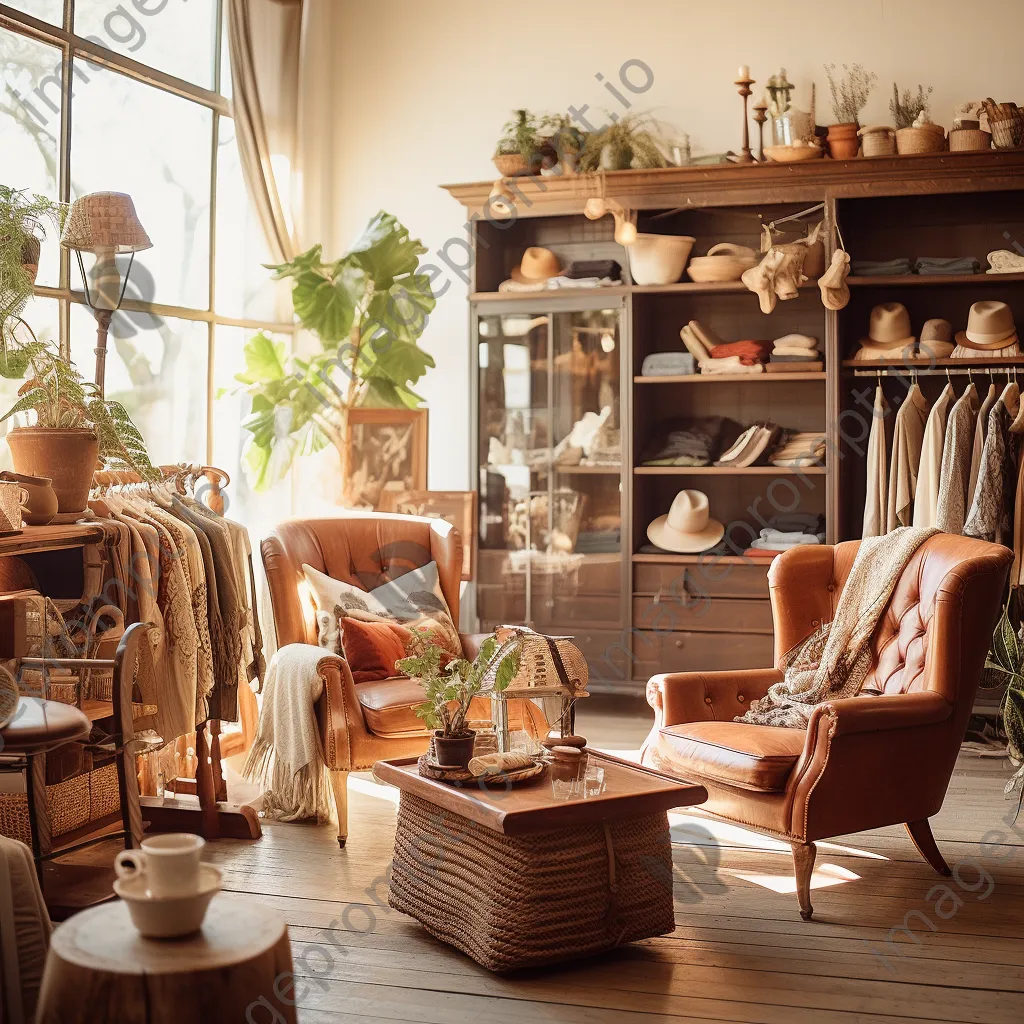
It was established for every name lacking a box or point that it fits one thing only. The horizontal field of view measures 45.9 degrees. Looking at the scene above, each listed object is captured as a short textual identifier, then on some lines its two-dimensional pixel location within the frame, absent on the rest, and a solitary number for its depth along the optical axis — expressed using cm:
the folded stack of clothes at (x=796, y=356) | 514
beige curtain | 548
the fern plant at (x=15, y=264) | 332
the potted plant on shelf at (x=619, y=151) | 532
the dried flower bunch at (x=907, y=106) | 513
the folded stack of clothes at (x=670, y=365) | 528
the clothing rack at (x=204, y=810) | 361
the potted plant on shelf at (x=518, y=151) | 538
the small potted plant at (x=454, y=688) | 286
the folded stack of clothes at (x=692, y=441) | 531
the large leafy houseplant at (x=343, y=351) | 517
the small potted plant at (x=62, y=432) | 329
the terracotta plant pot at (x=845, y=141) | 503
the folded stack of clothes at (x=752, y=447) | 521
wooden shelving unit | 504
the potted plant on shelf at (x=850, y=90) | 525
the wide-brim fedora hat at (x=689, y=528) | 529
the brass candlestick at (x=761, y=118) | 518
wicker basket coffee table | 265
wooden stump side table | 166
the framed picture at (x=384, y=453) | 534
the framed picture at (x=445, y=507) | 535
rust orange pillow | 391
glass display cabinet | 535
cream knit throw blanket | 365
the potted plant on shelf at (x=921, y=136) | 486
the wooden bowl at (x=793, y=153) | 500
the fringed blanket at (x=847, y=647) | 352
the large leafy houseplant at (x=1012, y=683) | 422
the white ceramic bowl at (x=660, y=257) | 523
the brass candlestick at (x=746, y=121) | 507
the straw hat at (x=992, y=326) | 484
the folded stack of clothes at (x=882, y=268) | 500
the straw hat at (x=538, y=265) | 546
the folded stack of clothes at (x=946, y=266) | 491
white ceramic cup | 175
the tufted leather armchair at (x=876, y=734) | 304
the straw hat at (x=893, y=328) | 504
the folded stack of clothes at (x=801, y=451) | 515
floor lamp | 369
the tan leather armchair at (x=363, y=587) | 360
